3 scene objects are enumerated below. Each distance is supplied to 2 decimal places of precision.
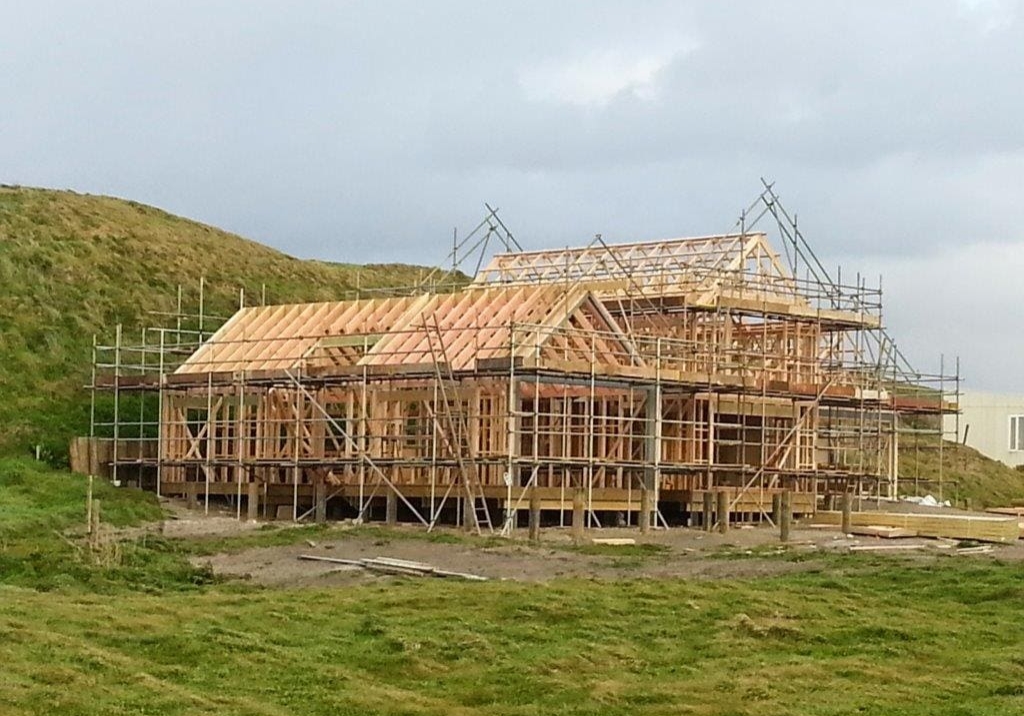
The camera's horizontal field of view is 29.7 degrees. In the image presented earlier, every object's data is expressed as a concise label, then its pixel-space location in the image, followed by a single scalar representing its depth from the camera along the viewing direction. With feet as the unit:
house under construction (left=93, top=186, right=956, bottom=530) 139.95
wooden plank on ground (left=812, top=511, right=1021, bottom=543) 139.13
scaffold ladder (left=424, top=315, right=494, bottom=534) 134.10
